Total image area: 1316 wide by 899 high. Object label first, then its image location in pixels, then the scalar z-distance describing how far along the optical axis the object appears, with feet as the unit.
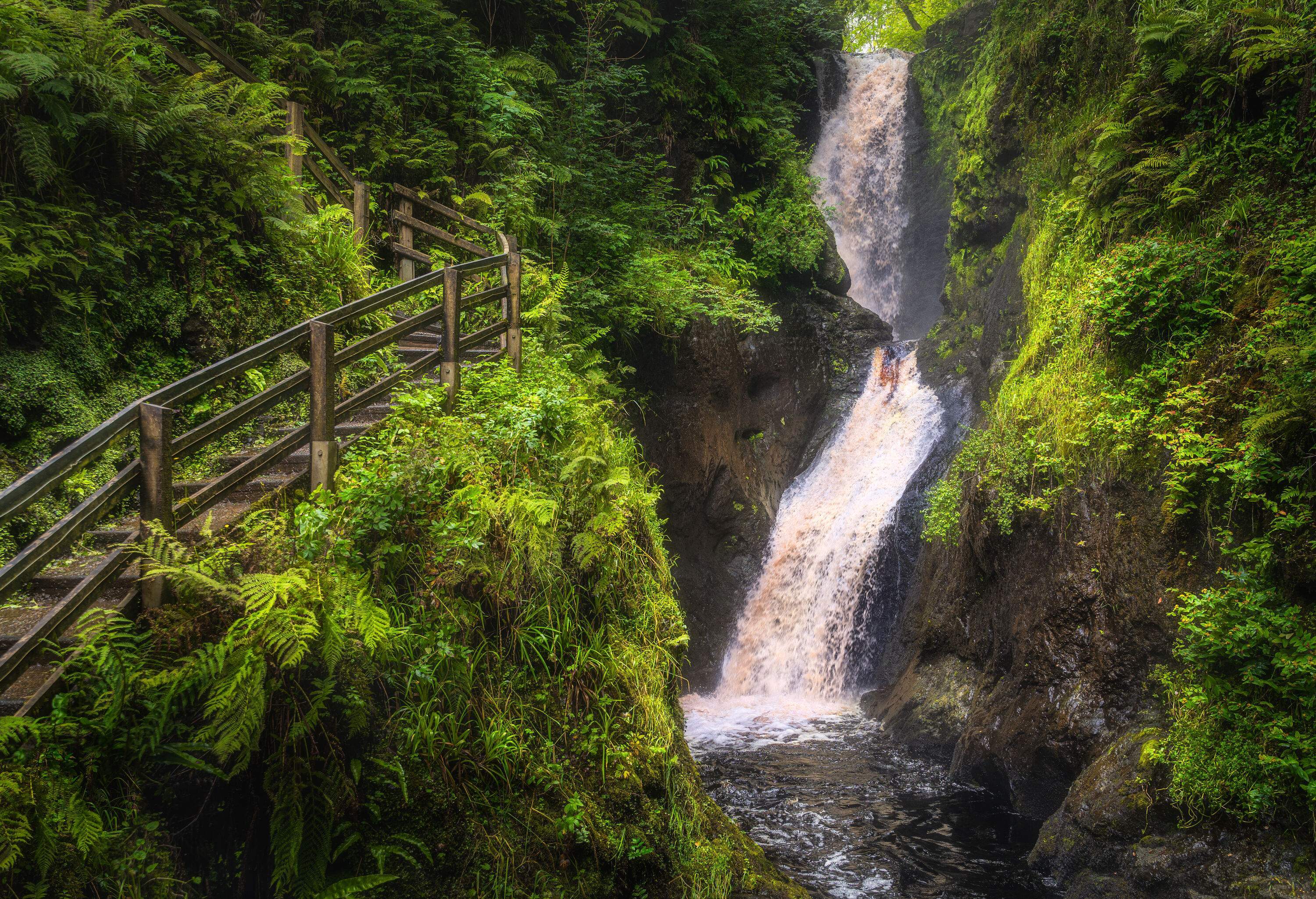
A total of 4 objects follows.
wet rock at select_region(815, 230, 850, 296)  54.39
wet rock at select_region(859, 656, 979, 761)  31.32
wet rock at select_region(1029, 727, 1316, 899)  17.11
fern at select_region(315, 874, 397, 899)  12.10
